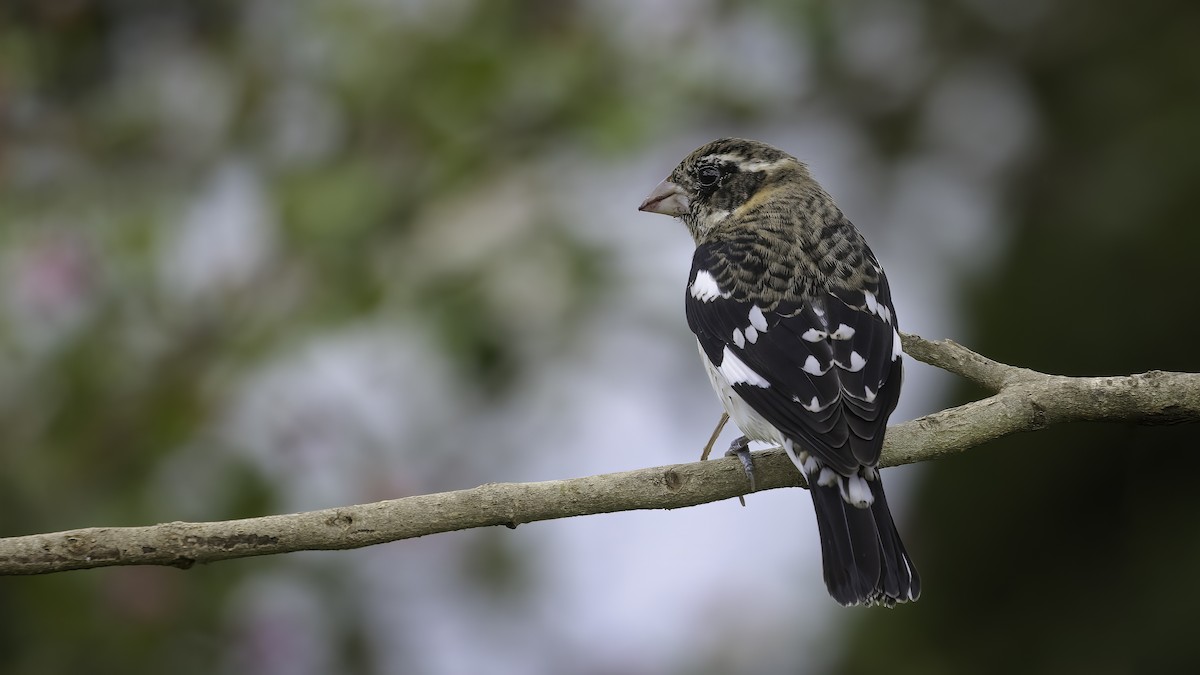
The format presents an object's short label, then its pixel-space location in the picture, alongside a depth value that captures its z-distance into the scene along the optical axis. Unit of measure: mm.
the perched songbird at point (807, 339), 6953
